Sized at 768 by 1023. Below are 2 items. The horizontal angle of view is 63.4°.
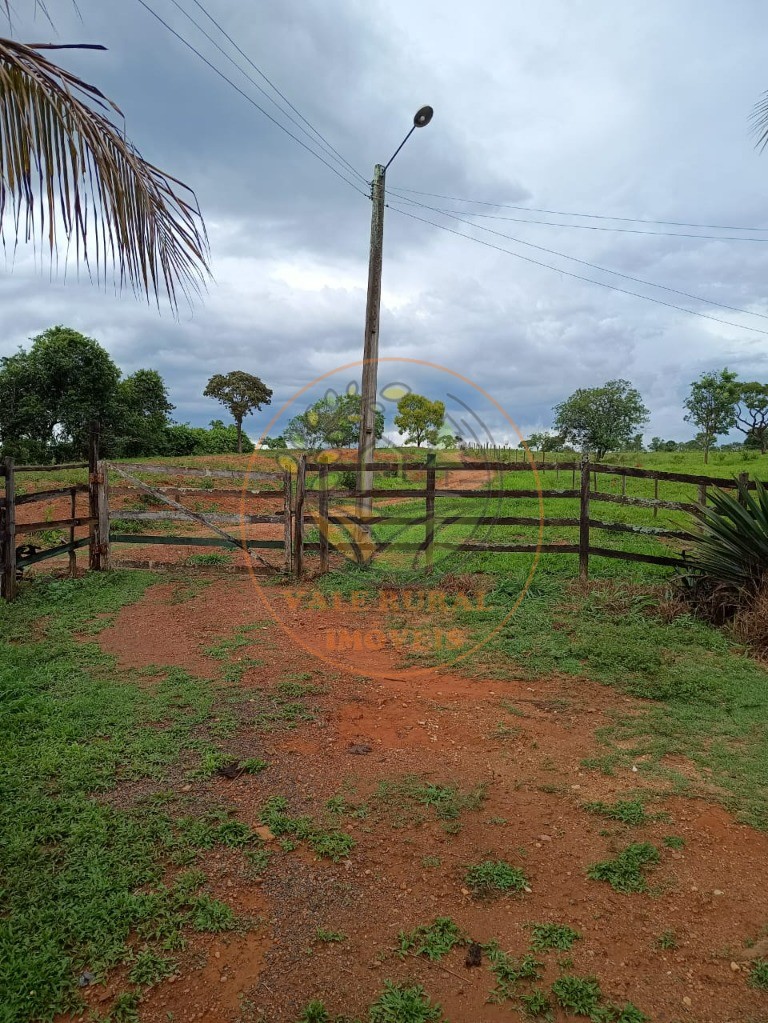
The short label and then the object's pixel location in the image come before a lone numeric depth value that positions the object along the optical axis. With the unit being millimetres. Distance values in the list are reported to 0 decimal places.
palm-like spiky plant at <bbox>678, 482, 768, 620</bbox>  6074
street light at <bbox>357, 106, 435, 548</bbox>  9406
